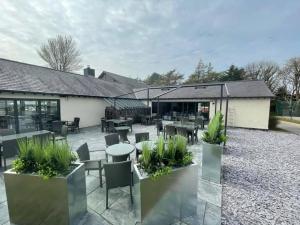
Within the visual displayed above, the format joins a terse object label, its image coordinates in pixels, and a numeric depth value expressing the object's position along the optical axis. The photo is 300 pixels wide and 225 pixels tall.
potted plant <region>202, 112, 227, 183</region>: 4.33
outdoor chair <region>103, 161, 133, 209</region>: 2.96
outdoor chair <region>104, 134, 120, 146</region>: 5.36
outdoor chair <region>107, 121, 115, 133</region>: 10.65
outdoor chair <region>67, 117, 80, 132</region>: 10.79
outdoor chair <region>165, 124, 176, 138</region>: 8.19
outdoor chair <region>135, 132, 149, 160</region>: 5.64
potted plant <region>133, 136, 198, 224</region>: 2.45
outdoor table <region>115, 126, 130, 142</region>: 7.47
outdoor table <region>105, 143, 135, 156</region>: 4.06
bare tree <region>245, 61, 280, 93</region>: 28.39
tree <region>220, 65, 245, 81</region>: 30.48
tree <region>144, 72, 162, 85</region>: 43.07
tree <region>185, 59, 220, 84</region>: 32.38
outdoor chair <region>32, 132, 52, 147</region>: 5.86
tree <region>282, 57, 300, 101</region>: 25.80
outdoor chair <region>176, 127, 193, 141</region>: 7.70
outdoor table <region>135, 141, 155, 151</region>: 4.46
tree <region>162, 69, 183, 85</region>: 36.25
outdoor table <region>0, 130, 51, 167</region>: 5.46
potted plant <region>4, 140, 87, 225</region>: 2.42
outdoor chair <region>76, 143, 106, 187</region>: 3.84
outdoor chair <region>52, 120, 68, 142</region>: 9.02
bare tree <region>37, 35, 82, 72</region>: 24.30
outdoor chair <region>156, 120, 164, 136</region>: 9.77
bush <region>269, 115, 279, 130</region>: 14.28
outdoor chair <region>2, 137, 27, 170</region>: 4.64
